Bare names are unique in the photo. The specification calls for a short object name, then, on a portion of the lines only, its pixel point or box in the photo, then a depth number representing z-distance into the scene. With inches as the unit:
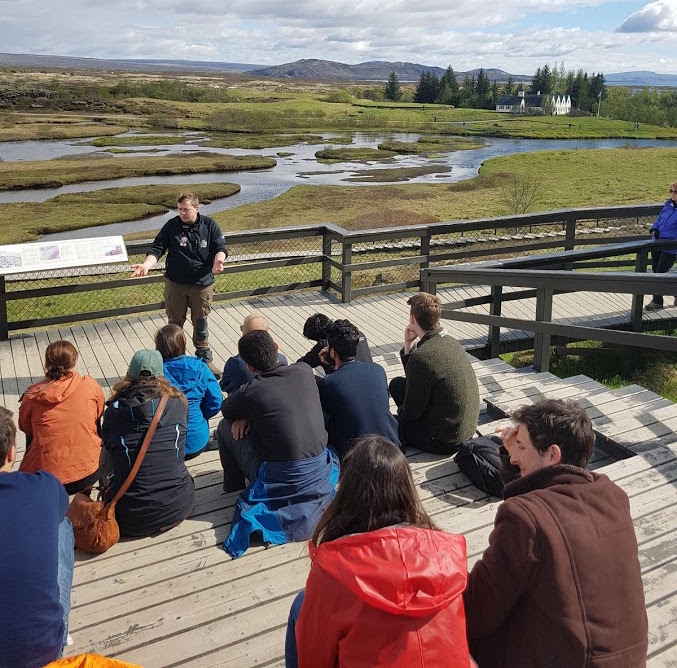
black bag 151.0
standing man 253.6
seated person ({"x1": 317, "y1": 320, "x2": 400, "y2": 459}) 153.8
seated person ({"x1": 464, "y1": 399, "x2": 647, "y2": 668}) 76.9
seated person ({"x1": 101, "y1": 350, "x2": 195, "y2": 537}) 139.1
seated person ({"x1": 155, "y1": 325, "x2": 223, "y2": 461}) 173.5
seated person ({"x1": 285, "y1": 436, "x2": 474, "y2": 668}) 70.9
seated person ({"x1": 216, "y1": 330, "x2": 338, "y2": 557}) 136.6
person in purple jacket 296.2
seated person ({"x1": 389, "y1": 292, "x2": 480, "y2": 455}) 165.3
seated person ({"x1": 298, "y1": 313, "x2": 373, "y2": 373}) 196.9
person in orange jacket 154.5
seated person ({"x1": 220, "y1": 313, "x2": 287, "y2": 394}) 171.2
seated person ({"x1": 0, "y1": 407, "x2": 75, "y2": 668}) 89.3
